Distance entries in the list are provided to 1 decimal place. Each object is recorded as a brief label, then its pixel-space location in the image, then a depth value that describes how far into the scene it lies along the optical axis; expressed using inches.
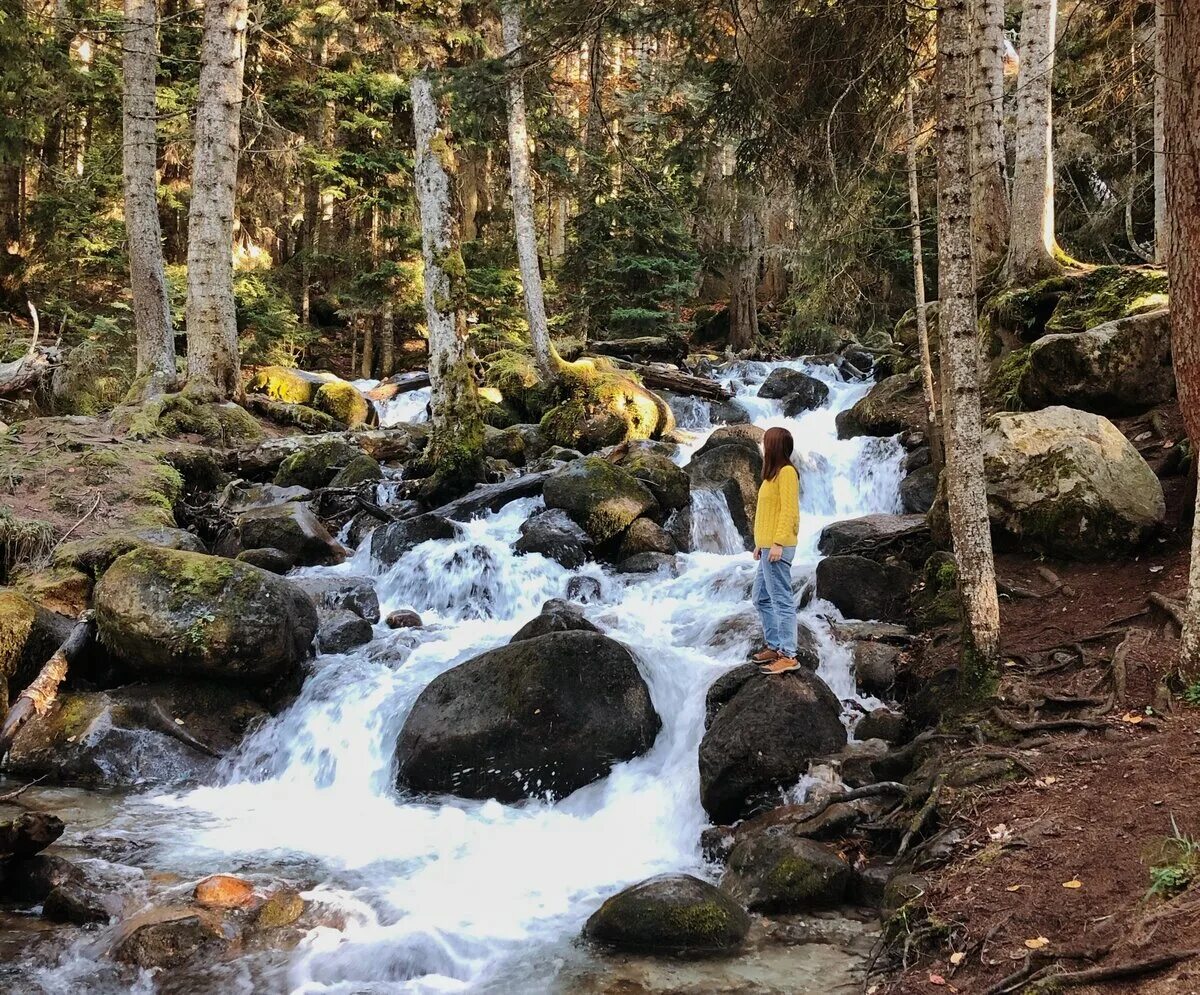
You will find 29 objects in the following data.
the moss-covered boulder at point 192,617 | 315.6
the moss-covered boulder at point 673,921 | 193.9
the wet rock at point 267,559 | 429.7
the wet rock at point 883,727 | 267.1
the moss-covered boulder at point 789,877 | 205.4
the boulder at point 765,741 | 253.3
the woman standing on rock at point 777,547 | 280.1
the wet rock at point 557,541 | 470.6
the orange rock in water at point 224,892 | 215.3
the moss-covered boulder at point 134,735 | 292.8
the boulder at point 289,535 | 450.3
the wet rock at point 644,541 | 476.7
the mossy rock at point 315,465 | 555.5
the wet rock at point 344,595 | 409.7
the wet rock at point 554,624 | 342.3
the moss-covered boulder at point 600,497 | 485.1
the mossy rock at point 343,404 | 732.7
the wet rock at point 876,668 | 301.9
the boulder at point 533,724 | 286.7
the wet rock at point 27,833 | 208.4
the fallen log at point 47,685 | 295.9
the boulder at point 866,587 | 354.9
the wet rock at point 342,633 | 375.6
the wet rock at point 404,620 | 407.5
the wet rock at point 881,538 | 382.9
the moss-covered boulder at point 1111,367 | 361.1
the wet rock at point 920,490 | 483.5
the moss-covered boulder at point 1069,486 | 290.8
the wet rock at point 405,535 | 466.7
